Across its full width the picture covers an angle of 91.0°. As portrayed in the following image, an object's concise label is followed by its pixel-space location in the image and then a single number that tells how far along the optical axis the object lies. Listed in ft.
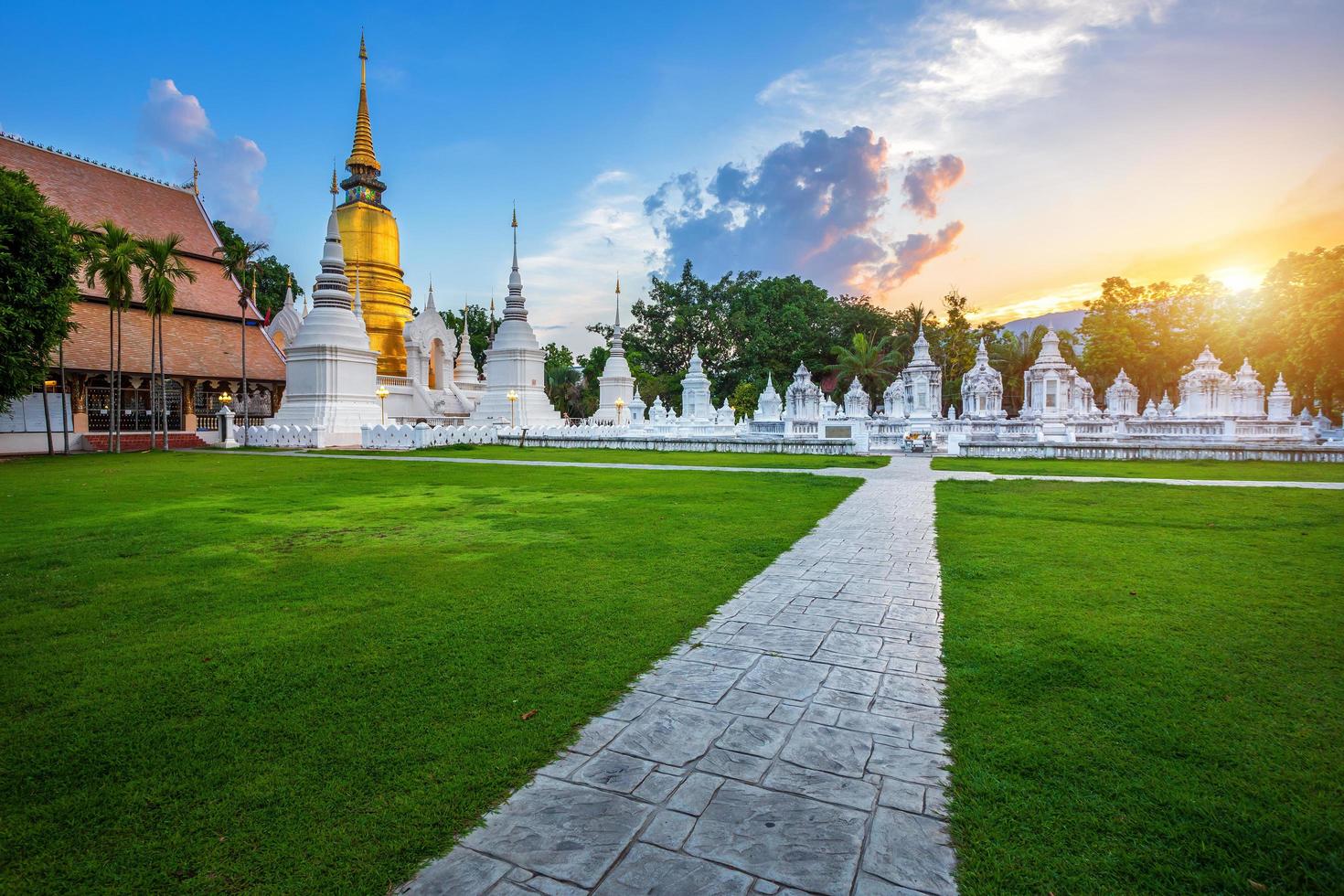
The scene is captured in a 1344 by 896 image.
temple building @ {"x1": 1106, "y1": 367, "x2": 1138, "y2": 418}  110.83
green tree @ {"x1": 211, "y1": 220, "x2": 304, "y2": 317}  146.84
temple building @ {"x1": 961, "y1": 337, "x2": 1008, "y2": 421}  89.71
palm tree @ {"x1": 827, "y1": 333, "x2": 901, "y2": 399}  149.18
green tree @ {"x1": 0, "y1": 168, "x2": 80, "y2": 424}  54.39
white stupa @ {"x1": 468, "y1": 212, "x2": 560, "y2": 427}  105.50
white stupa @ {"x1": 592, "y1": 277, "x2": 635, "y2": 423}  119.14
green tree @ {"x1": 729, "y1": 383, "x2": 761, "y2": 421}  144.15
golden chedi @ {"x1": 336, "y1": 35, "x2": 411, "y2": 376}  120.88
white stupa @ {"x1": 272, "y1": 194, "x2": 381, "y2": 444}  90.68
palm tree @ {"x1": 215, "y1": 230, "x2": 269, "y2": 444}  90.79
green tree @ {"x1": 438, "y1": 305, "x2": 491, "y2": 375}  186.70
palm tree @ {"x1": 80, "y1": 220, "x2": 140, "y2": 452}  70.69
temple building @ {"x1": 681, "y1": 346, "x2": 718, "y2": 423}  106.73
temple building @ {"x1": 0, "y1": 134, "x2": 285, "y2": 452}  81.87
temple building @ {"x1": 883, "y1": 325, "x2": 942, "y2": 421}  91.04
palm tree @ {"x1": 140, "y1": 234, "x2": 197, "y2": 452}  75.15
